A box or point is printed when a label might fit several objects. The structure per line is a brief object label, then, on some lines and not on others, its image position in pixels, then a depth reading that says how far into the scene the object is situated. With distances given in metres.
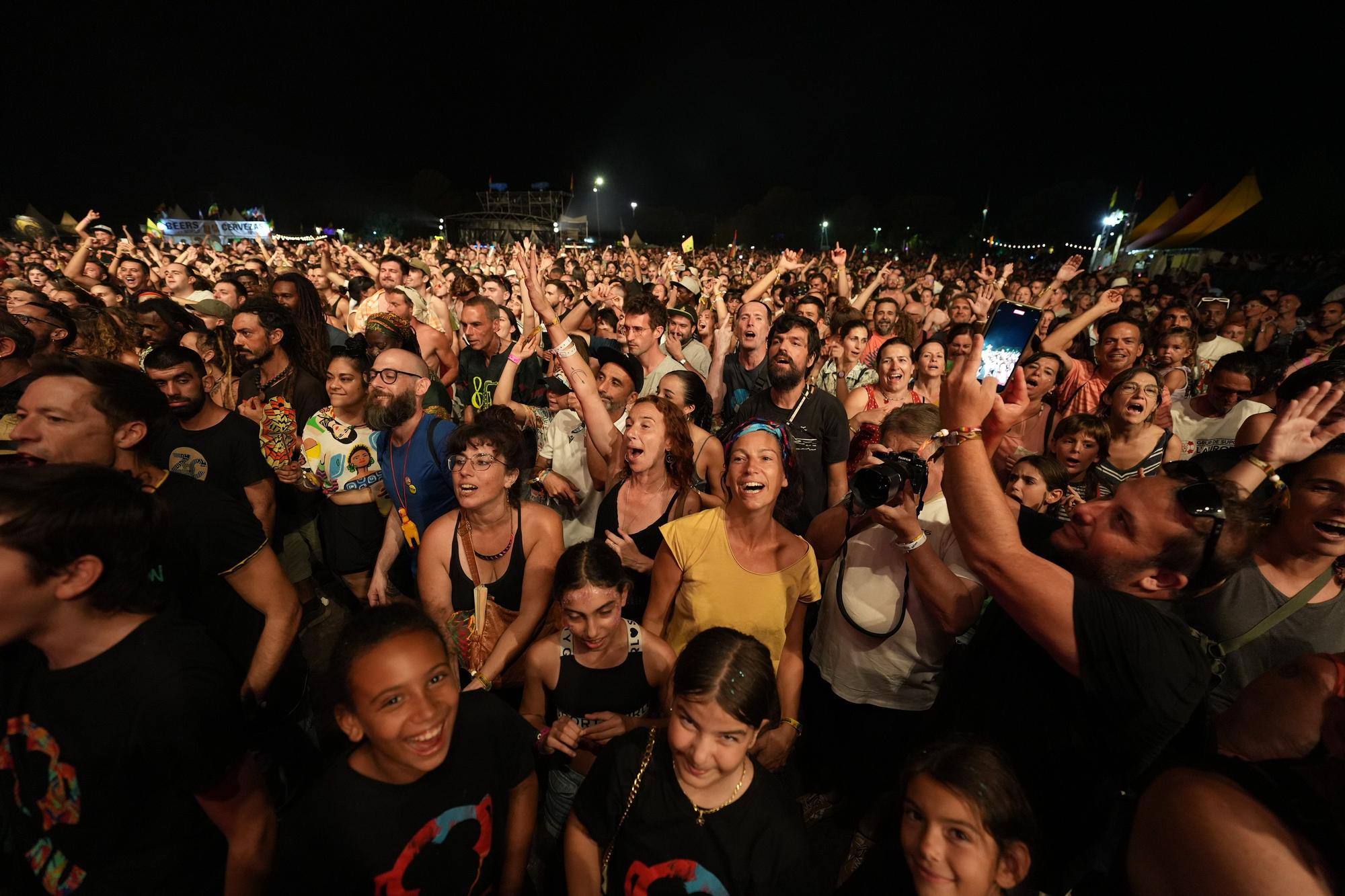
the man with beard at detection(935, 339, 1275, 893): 1.58
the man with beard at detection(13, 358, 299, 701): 2.13
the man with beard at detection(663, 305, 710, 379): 6.17
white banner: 26.78
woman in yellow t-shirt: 2.48
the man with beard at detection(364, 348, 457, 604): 3.21
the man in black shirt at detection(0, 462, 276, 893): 1.42
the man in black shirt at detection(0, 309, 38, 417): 3.47
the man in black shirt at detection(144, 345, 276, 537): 3.18
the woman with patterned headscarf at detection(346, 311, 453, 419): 4.15
